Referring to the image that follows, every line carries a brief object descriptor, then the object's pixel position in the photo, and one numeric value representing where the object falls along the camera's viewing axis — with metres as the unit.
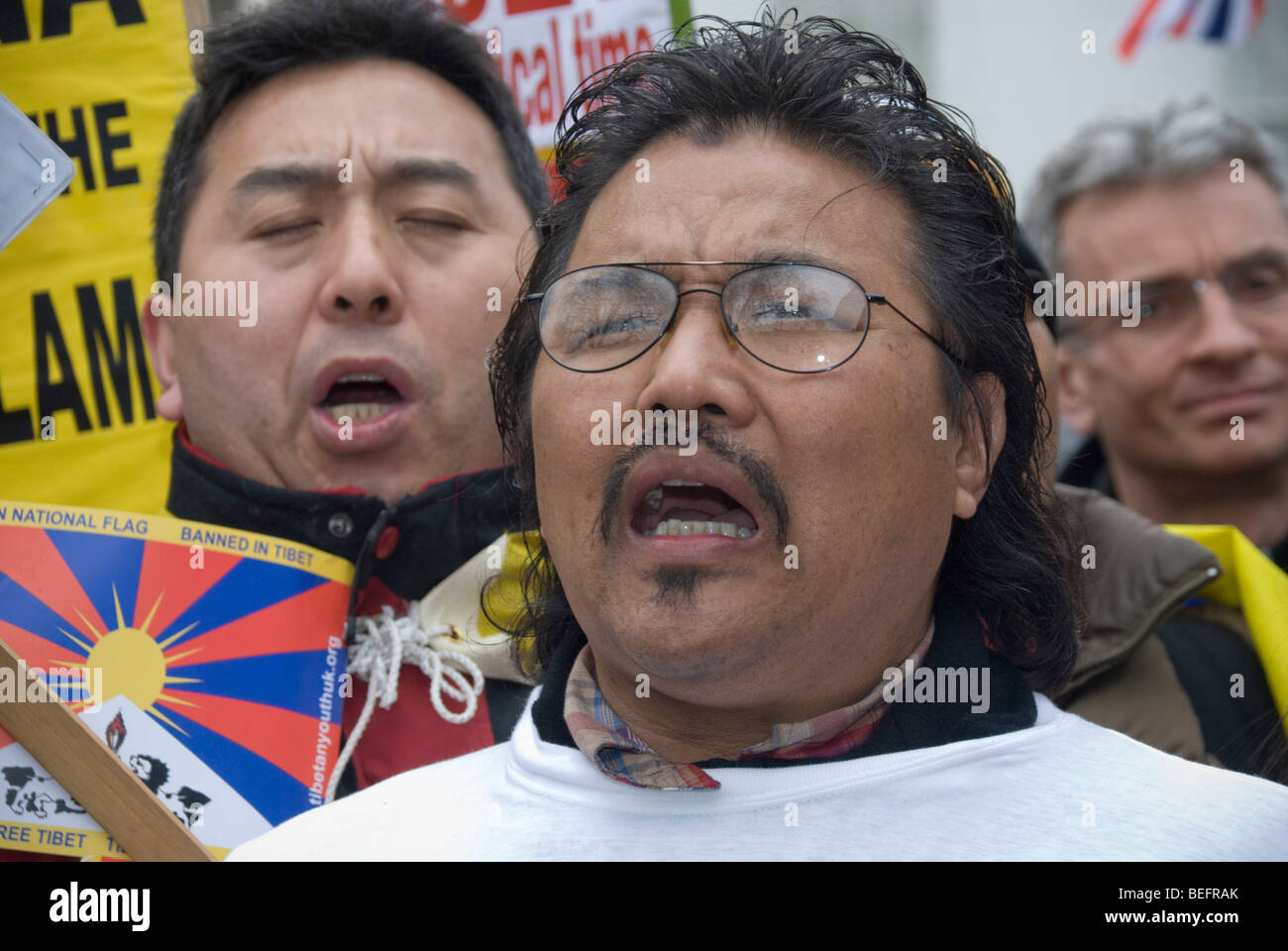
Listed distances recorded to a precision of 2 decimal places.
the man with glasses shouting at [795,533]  1.84
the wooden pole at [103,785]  2.12
